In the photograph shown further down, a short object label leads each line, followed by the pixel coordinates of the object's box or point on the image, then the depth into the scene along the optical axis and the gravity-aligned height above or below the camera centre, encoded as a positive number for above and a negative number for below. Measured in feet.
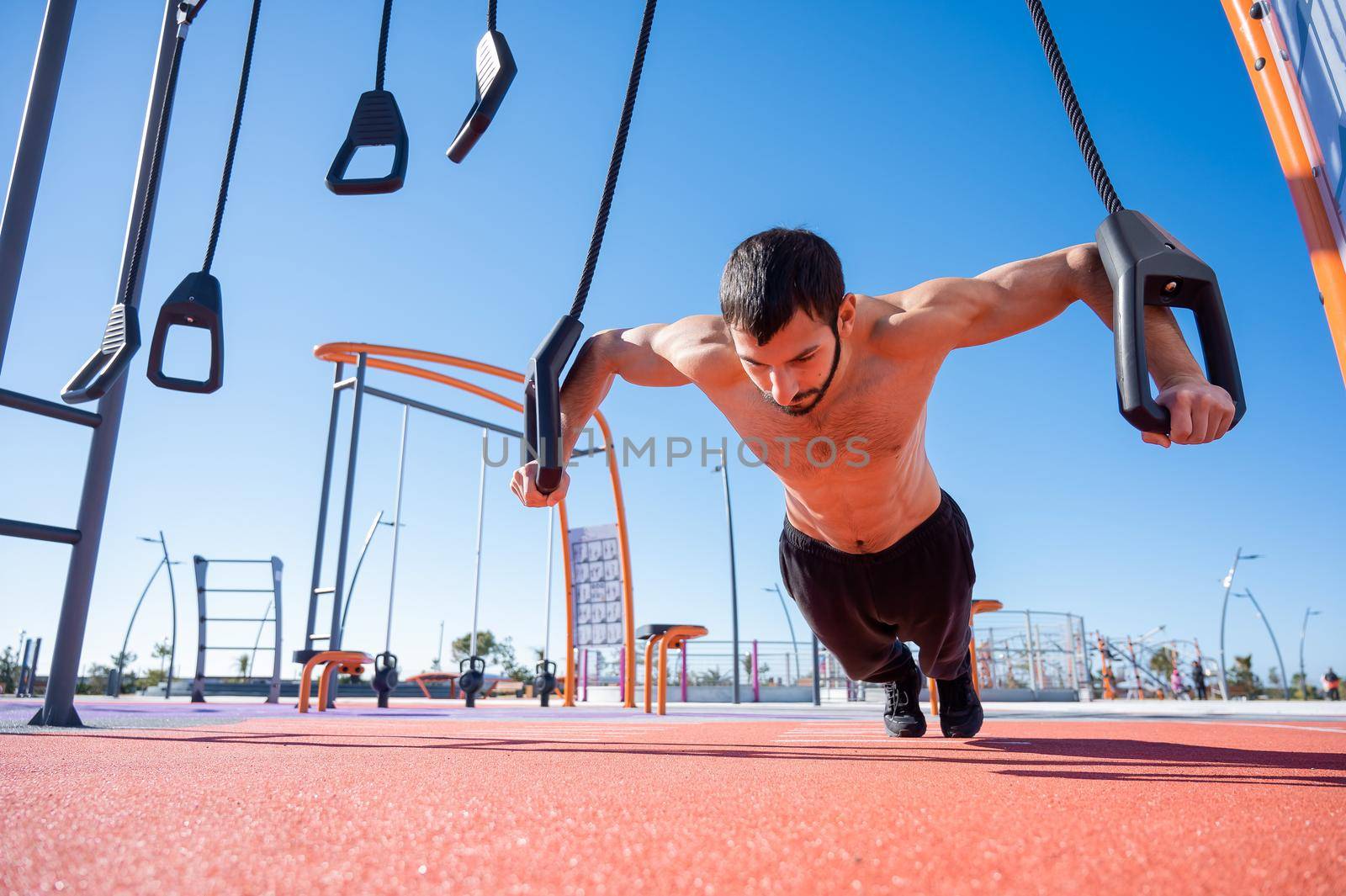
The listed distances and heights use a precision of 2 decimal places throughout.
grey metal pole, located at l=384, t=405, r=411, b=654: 24.43 +4.61
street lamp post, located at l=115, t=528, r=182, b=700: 40.42 +1.05
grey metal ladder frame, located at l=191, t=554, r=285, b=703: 31.01 +2.34
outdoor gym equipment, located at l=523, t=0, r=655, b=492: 5.02 +1.85
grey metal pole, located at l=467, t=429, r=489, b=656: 28.66 +3.41
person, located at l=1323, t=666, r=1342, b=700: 51.56 -2.53
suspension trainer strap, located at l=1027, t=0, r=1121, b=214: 4.17 +2.90
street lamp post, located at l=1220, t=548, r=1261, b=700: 43.55 +2.47
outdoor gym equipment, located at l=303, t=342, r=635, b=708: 21.83 +5.89
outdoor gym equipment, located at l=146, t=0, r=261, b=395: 6.72 +3.00
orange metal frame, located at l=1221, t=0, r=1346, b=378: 4.24 +2.80
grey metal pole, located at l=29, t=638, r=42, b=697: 38.12 +0.01
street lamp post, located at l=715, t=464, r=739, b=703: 36.89 +2.37
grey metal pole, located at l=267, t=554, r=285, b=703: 29.81 +1.49
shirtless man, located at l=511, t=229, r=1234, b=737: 5.67 +2.01
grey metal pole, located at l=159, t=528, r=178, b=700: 38.20 +1.92
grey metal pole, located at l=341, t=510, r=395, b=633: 46.50 +7.47
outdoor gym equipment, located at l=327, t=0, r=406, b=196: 6.13 +4.05
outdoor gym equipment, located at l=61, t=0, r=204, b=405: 6.91 +2.94
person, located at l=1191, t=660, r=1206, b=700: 49.75 -1.83
